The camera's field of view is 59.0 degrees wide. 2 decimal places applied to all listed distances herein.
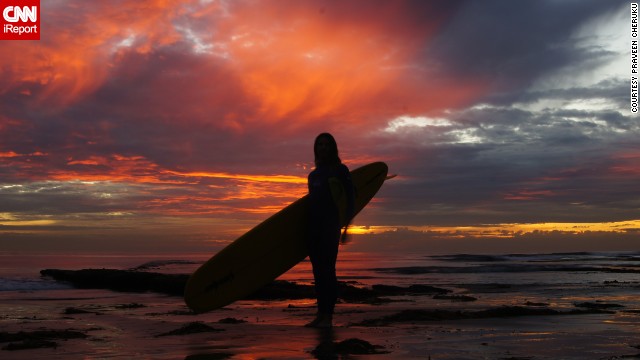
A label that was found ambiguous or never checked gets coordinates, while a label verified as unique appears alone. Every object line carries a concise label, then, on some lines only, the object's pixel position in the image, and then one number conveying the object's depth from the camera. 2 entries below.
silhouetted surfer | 6.41
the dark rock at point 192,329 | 5.49
